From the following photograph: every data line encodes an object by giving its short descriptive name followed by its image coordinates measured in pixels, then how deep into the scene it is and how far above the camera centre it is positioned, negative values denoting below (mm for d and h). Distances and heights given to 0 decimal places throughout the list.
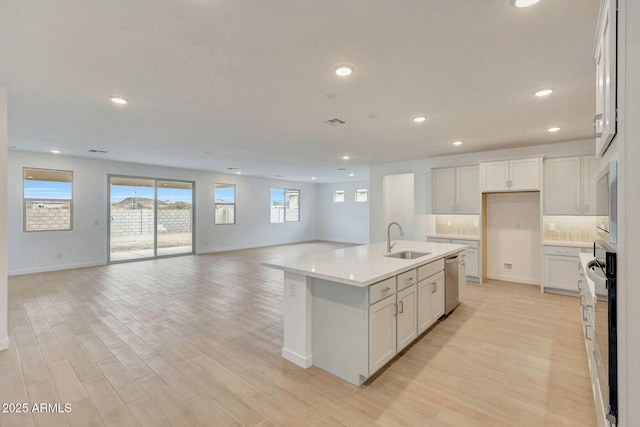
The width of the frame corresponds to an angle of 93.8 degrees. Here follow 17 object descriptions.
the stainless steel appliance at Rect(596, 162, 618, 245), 1152 +62
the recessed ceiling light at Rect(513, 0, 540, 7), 1706 +1228
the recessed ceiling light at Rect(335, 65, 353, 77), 2516 +1252
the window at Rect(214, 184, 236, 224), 9930 +435
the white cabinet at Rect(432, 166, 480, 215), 5810 +512
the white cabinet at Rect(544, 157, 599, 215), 4773 +510
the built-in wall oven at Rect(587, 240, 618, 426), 1159 -450
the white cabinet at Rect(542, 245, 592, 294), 4762 -836
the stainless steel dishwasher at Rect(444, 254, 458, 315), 3764 -870
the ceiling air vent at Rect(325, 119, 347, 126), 3986 +1278
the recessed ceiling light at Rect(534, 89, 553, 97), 2979 +1254
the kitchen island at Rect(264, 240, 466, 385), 2357 -820
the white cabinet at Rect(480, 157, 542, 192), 5141 +737
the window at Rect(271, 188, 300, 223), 11781 +452
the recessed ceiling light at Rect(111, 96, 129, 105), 3239 +1276
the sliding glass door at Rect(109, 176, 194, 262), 7727 -54
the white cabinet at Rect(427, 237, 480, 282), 5684 -835
